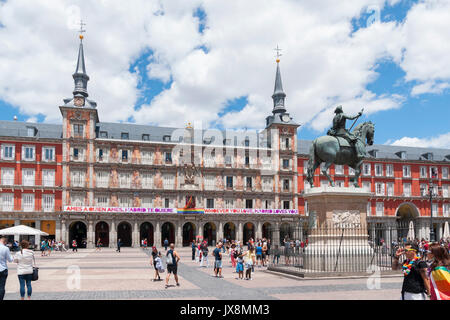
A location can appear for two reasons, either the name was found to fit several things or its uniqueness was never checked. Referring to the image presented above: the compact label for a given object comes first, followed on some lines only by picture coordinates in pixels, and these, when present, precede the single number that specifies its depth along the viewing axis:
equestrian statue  16.42
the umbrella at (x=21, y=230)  29.09
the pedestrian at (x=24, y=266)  10.04
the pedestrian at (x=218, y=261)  17.12
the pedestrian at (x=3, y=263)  9.04
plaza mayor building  48.59
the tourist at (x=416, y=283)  6.46
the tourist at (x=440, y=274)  5.43
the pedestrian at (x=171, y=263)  13.96
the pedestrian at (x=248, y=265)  15.59
